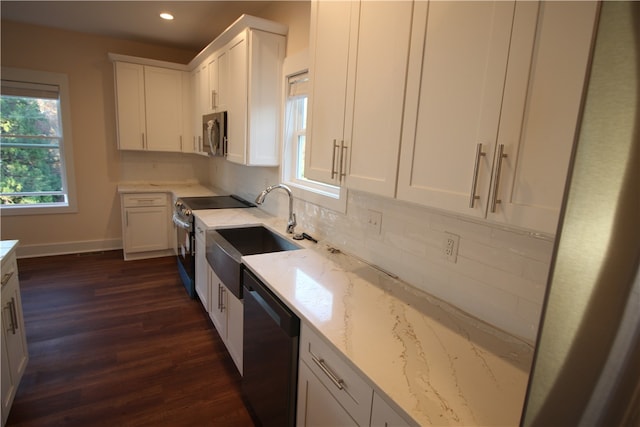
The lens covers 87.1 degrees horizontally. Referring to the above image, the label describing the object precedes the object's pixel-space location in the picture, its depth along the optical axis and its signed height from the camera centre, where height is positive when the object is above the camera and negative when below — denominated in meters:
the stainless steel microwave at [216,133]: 3.14 +0.15
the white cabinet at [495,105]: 0.75 +0.15
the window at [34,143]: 3.83 -0.05
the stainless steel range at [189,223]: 3.06 -0.71
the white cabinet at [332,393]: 0.94 -0.74
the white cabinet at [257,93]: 2.58 +0.45
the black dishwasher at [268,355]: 1.37 -0.91
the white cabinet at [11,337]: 1.68 -1.05
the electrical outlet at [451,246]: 1.35 -0.34
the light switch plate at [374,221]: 1.75 -0.33
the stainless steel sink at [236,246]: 1.96 -0.67
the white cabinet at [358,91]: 1.21 +0.26
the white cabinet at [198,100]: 3.64 +0.54
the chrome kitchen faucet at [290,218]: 2.33 -0.46
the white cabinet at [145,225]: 4.04 -0.97
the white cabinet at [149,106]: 4.00 +0.46
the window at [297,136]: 2.39 +0.13
